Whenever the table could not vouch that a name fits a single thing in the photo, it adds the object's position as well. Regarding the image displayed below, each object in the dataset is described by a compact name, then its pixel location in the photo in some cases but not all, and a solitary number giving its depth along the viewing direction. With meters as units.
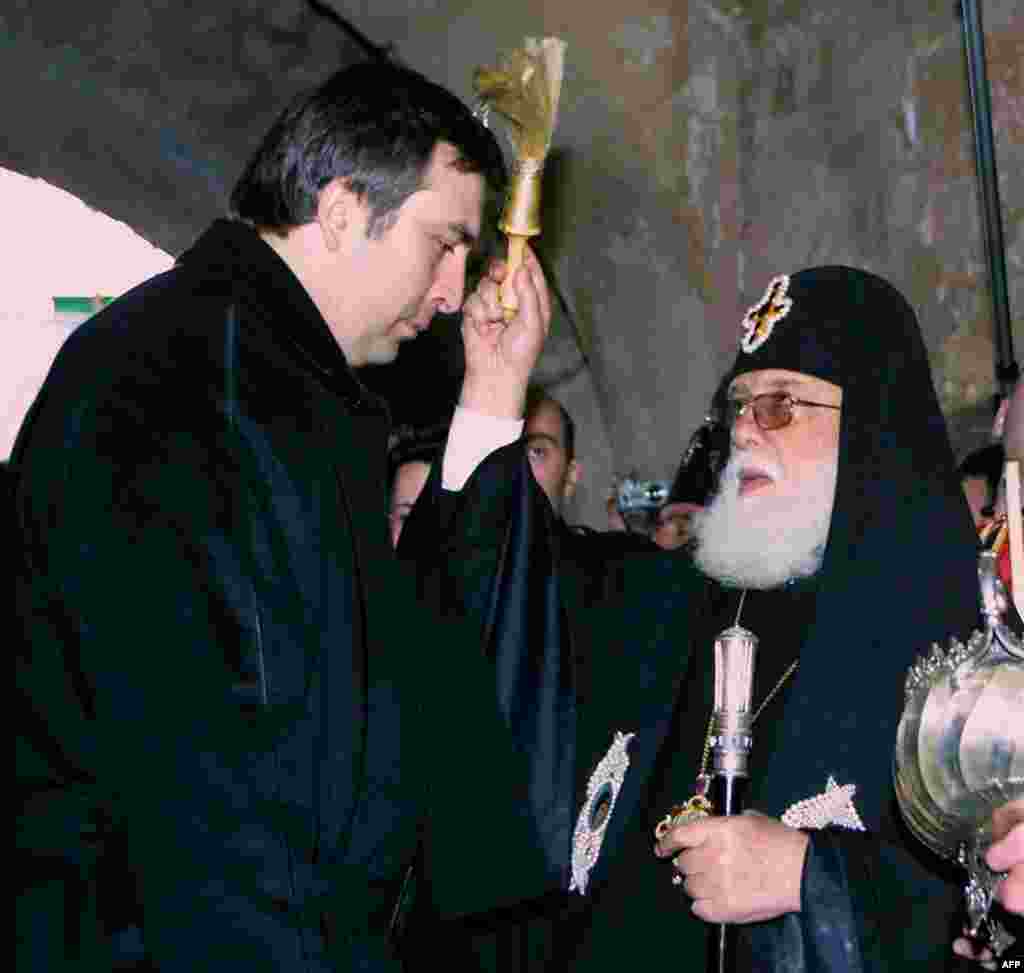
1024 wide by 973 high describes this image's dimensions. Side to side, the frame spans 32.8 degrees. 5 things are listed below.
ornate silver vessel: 2.23
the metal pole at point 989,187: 4.40
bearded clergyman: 2.97
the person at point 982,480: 4.50
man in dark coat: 2.18
